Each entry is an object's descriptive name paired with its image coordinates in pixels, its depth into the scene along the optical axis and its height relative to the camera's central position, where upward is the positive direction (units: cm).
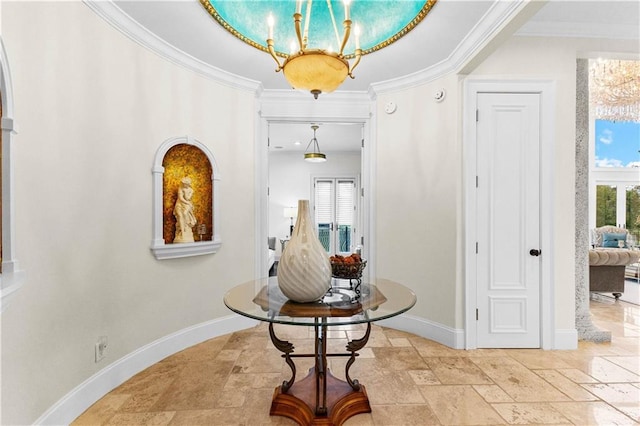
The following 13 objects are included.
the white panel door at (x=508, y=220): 278 -5
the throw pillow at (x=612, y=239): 615 -48
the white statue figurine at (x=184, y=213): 278 -1
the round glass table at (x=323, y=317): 147 -50
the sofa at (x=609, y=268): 431 -77
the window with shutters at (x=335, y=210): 773 +8
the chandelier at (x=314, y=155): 598 +114
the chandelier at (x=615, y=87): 343 +153
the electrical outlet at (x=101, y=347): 206 -94
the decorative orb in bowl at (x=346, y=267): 180 -32
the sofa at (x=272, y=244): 728 -76
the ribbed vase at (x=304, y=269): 164 -30
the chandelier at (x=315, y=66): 167 +84
